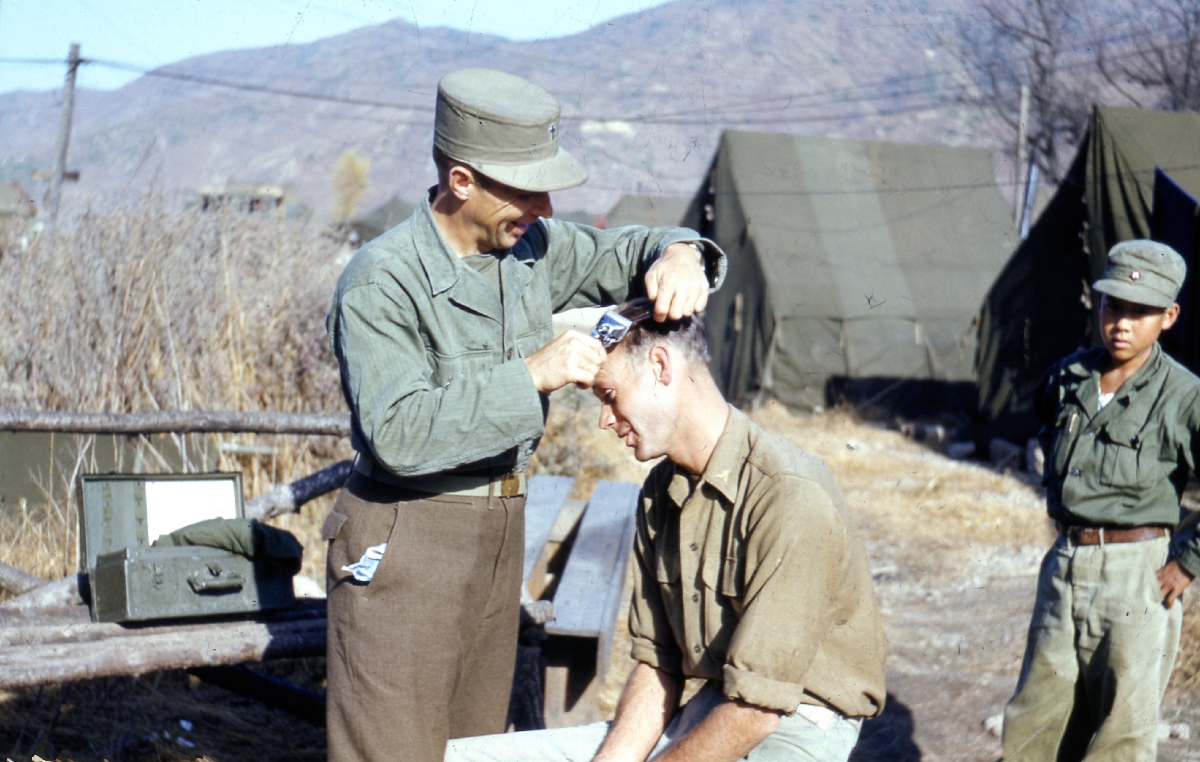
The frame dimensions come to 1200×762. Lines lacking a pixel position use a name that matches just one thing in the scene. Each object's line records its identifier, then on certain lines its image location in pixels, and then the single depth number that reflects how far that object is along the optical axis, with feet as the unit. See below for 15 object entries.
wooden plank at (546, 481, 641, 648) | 12.46
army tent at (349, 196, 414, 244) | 85.58
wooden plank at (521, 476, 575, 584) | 15.80
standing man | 6.62
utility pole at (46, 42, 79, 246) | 63.10
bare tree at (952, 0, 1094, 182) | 50.16
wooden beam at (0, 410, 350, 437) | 13.91
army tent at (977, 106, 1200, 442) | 27.55
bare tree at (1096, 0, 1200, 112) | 39.60
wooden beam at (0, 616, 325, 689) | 9.68
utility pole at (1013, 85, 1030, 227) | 48.37
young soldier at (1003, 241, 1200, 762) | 10.96
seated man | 6.60
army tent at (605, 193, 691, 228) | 67.05
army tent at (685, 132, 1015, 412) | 44.45
